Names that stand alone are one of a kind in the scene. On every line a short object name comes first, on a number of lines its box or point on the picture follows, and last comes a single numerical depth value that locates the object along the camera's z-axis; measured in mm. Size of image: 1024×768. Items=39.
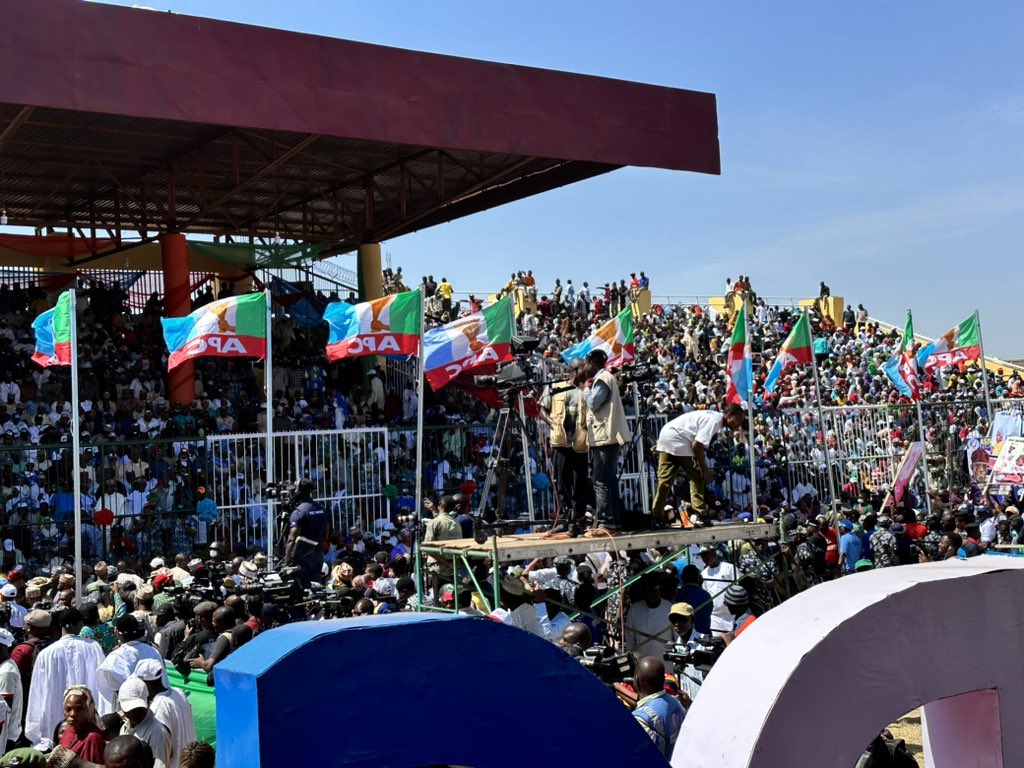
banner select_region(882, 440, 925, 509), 17938
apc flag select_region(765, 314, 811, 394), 17875
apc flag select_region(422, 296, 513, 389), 16031
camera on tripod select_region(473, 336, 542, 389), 9734
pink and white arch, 3766
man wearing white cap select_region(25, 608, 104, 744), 7738
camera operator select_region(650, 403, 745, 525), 10344
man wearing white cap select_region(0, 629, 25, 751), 7406
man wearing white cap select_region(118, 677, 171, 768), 6164
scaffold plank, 8984
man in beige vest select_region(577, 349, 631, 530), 9445
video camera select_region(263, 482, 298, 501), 12068
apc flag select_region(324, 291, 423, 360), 15734
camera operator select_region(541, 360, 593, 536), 10281
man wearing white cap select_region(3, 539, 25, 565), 15234
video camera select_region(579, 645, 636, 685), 5996
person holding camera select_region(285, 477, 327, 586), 11109
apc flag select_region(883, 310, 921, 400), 20891
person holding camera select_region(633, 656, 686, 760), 5551
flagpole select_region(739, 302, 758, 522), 16319
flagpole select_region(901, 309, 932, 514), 19734
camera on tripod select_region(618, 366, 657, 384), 9836
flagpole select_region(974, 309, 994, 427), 21891
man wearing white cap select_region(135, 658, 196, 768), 6371
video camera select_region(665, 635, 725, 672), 5949
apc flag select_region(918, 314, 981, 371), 22031
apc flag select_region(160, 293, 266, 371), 15336
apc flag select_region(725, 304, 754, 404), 17297
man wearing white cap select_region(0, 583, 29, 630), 10055
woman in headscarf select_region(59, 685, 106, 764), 6074
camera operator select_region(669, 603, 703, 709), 7473
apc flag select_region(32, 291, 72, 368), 13539
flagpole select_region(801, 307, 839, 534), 16875
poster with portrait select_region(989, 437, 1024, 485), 17266
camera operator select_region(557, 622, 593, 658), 7312
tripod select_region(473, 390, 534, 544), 9443
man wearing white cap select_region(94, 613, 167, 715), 6949
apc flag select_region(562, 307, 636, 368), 17891
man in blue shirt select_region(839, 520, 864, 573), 13828
